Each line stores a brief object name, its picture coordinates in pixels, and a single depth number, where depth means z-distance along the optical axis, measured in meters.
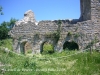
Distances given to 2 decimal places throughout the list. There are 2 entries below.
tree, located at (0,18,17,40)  30.98
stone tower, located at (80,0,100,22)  12.49
